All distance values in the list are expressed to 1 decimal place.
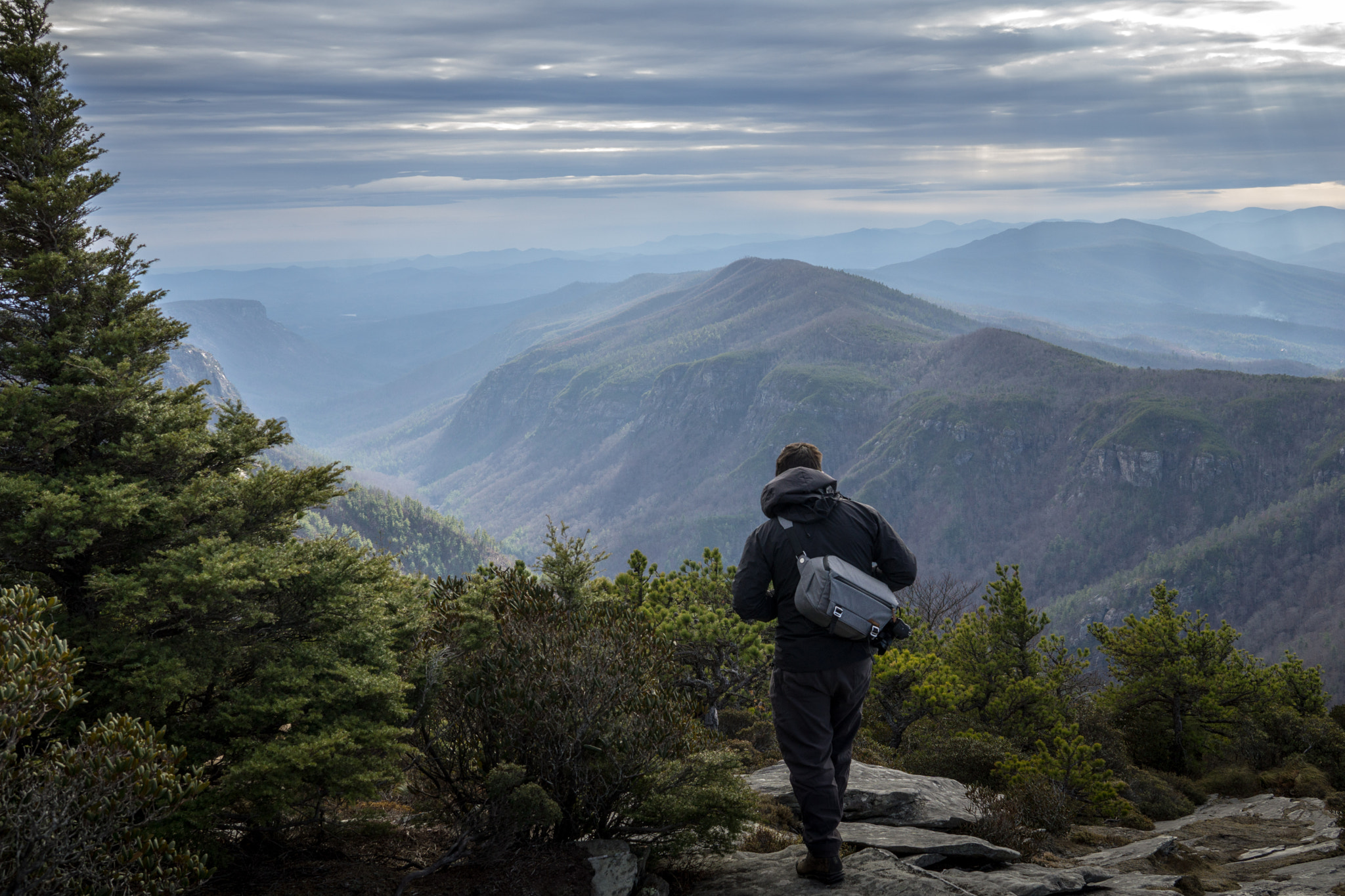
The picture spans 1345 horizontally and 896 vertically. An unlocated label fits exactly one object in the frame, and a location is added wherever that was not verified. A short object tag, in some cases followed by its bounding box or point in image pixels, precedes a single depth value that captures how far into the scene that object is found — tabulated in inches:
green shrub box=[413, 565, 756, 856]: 294.4
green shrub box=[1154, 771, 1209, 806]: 677.9
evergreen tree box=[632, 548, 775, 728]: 551.2
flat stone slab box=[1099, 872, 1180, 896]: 307.6
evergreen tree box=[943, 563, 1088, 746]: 690.2
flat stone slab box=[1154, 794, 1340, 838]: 511.2
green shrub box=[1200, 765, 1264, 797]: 695.1
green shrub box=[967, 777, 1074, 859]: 381.1
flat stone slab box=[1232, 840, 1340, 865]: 408.2
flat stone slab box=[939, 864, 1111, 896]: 289.4
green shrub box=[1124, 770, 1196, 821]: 611.8
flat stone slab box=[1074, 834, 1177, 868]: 378.6
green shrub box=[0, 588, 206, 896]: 197.6
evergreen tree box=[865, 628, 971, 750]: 636.1
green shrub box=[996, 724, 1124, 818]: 517.3
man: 276.8
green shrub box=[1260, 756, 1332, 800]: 653.3
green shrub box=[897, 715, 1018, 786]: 546.3
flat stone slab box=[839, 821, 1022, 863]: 325.4
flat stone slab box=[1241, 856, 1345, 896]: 328.5
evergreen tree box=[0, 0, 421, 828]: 282.2
